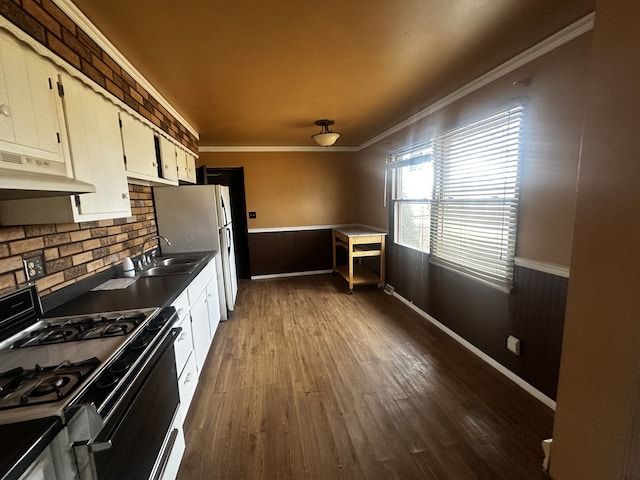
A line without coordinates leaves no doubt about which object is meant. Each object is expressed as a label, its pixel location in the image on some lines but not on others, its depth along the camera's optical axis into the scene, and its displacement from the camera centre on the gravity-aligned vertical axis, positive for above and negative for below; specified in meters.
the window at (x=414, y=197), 3.05 +0.05
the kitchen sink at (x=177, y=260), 2.63 -0.51
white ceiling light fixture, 3.18 +0.80
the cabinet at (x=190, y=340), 1.48 -0.98
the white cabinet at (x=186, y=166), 3.05 +0.52
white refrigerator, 2.92 -0.12
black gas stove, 0.78 -0.53
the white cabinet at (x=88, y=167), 1.25 +0.24
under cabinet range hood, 0.85 +0.10
